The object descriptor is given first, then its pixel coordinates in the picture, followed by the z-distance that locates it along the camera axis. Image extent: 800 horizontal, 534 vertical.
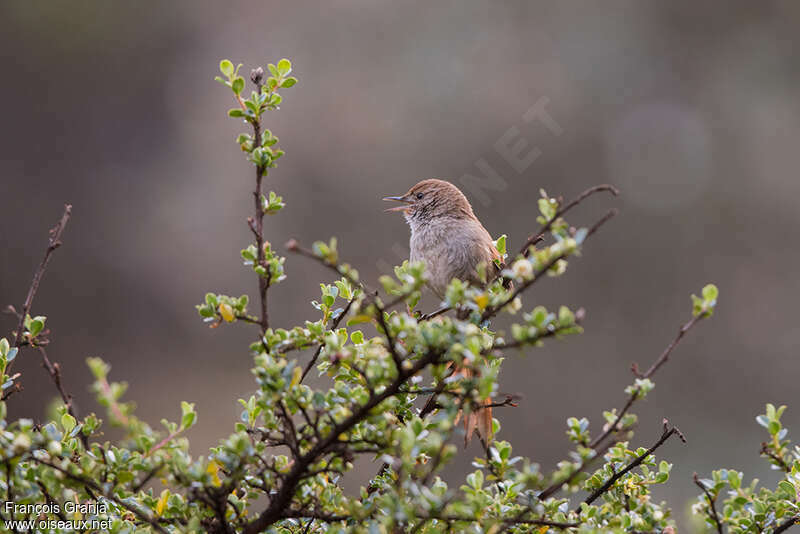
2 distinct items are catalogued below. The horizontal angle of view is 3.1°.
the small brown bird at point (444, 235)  6.84
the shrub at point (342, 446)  5.58
